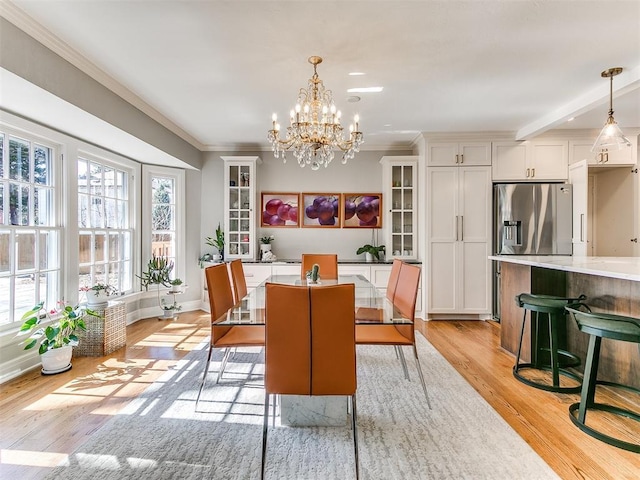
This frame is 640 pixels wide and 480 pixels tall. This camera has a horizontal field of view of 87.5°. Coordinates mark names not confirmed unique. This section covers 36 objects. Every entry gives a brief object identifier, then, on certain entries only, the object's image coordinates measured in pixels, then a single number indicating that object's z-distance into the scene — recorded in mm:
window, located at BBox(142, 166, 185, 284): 4598
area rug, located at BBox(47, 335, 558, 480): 1655
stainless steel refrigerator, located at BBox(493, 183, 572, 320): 4266
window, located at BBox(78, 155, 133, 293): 3678
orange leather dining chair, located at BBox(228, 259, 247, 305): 2982
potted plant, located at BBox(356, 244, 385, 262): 4891
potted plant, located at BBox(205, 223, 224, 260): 4941
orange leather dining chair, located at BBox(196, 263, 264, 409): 2262
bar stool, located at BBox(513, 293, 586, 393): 2467
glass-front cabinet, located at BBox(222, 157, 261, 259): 4883
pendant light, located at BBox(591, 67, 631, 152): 2609
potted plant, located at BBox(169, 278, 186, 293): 4539
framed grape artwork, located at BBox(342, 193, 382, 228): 5113
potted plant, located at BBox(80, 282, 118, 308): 3279
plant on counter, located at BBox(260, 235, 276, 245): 5047
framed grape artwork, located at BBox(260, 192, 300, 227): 5145
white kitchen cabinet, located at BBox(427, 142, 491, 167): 4480
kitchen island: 2311
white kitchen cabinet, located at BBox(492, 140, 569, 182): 4402
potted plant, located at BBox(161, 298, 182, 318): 4527
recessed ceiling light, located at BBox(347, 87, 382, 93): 3076
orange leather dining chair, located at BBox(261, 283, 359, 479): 1568
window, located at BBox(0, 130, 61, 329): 2775
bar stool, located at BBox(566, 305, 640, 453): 1827
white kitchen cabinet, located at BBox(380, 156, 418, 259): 4828
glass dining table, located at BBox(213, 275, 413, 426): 1936
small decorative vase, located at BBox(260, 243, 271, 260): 5004
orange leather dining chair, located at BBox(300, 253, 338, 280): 3693
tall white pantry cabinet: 4484
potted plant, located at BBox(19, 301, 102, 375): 2738
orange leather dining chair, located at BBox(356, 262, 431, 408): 2291
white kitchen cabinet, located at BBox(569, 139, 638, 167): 4164
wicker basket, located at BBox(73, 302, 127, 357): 3207
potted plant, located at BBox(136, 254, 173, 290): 4500
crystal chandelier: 2545
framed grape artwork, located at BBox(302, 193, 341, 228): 5145
